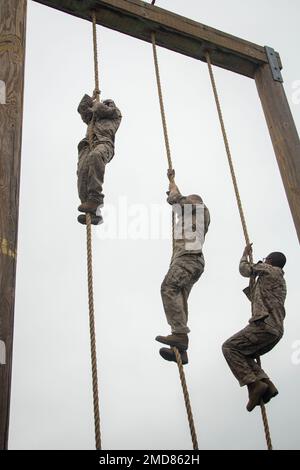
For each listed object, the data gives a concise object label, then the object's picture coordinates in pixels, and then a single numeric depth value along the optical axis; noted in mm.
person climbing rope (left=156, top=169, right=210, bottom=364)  3639
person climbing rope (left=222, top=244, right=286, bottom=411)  3830
